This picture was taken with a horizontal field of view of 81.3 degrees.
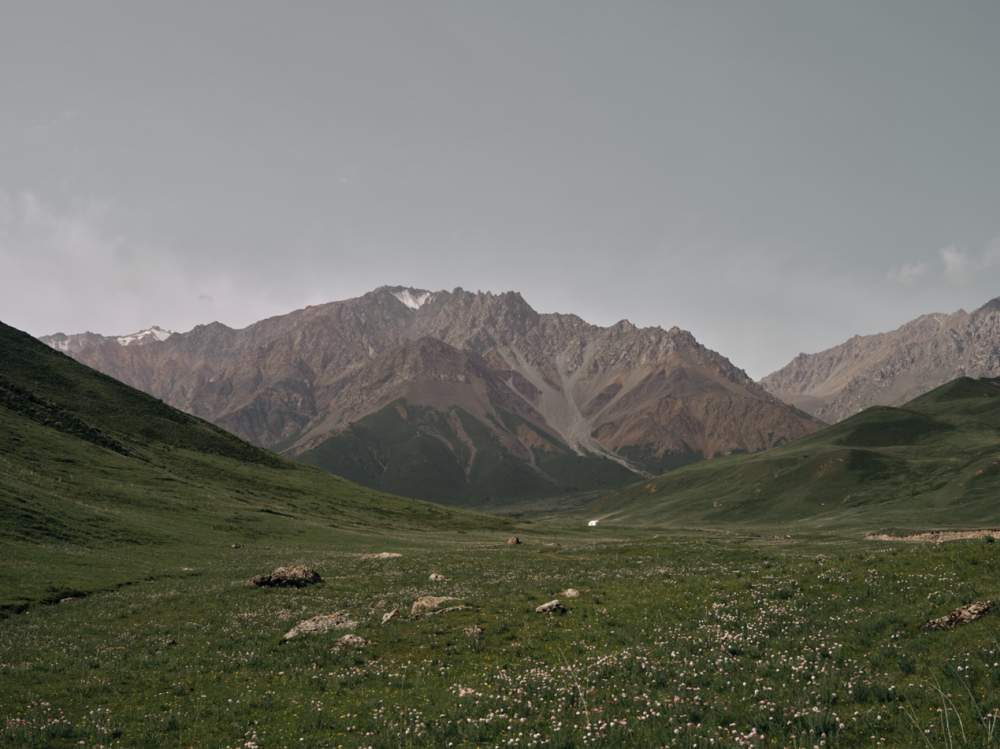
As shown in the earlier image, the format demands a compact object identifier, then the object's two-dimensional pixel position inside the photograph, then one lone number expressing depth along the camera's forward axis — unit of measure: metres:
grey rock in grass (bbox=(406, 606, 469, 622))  26.70
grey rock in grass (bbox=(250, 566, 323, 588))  37.84
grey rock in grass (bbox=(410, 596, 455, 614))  27.97
